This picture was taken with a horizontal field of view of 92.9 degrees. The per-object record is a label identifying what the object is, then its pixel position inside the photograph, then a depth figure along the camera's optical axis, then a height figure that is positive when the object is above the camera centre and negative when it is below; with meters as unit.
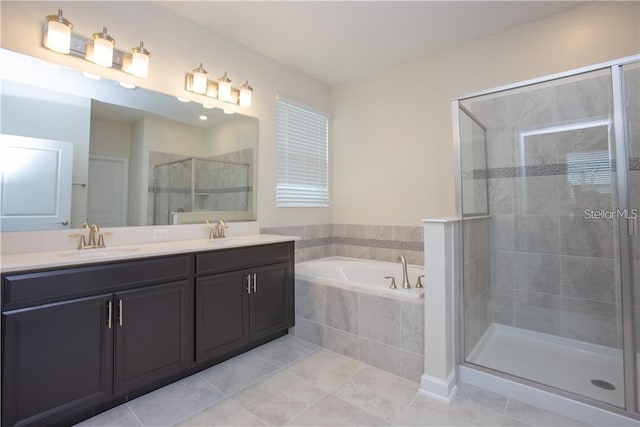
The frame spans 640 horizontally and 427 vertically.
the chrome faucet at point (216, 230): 2.58 -0.05
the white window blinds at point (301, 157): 3.24 +0.77
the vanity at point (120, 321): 1.35 -0.54
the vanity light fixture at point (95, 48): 1.79 +1.13
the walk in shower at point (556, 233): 1.64 -0.07
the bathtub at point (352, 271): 2.63 -0.46
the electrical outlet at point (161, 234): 2.26 -0.08
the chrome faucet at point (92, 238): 1.89 -0.09
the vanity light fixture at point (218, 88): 2.48 +1.17
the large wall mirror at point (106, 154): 1.71 +0.48
